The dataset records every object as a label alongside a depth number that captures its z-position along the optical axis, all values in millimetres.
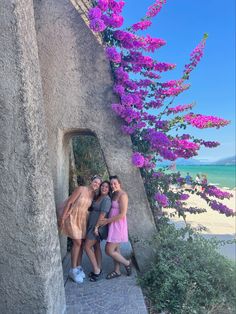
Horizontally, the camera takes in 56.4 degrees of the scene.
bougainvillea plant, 4039
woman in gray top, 3764
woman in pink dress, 3729
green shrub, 3476
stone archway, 4053
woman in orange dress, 3745
